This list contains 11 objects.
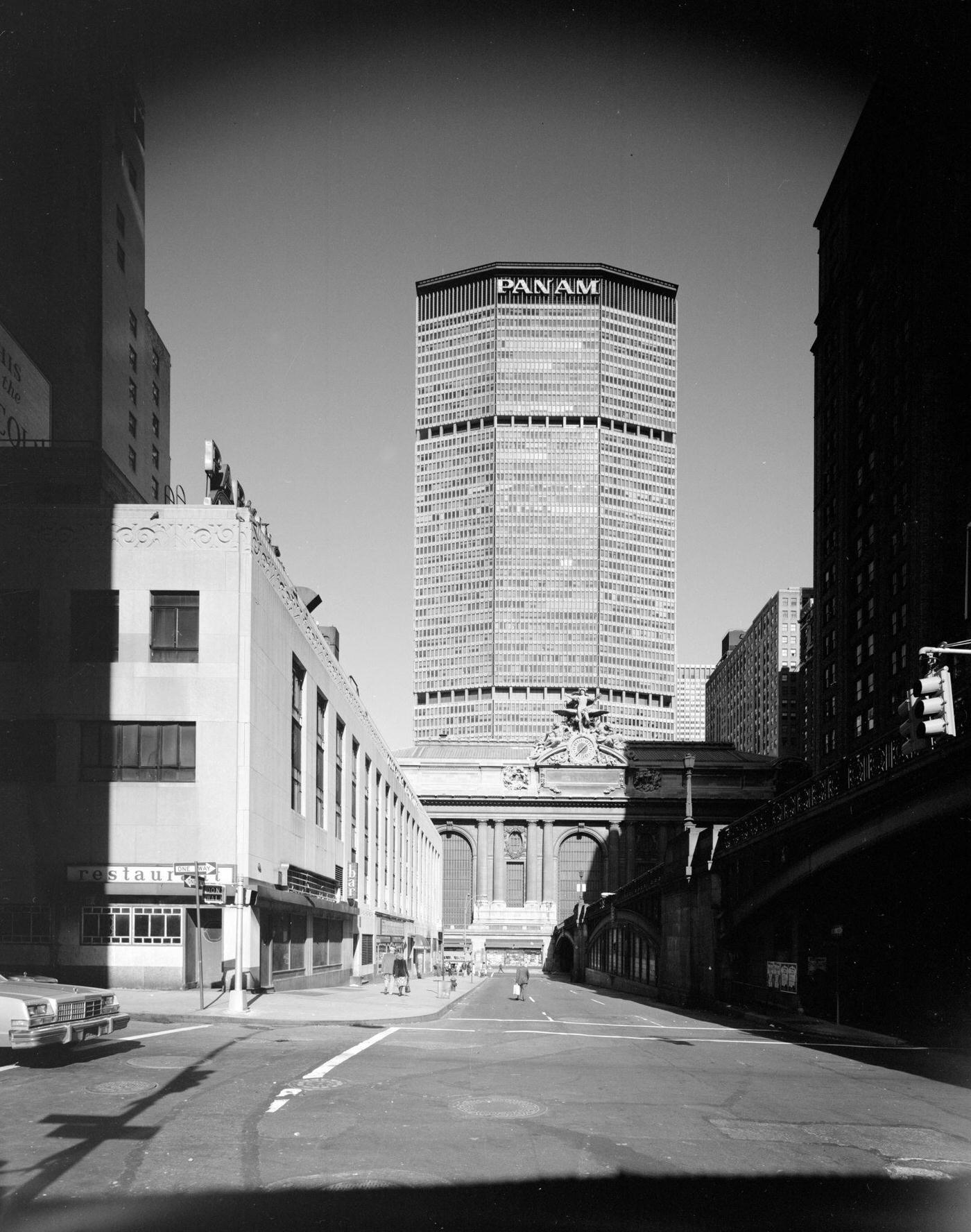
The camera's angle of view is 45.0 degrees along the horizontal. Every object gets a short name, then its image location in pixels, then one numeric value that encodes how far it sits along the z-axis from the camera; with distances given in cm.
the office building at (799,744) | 18388
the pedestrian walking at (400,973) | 3928
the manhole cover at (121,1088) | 1373
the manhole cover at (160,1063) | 1617
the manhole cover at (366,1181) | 949
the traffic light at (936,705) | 1509
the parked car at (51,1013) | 1473
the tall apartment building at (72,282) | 5931
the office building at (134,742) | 3284
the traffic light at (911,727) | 1602
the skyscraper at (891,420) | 7338
